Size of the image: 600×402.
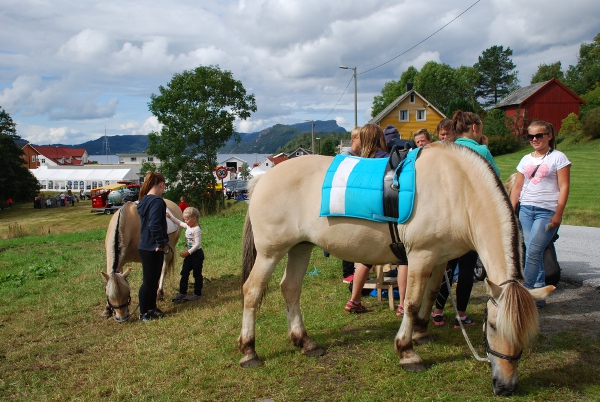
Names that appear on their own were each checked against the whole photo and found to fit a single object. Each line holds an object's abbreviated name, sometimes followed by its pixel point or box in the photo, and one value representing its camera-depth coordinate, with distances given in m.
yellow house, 48.06
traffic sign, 27.97
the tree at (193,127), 29.30
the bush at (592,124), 30.47
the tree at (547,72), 66.19
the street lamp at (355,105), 23.91
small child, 6.48
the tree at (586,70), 49.31
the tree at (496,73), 72.25
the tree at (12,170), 48.25
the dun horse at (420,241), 3.24
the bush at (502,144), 34.25
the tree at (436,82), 65.56
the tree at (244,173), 53.14
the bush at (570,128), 34.47
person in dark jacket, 5.63
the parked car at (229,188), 40.62
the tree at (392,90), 67.31
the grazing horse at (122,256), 5.64
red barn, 44.78
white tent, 64.25
